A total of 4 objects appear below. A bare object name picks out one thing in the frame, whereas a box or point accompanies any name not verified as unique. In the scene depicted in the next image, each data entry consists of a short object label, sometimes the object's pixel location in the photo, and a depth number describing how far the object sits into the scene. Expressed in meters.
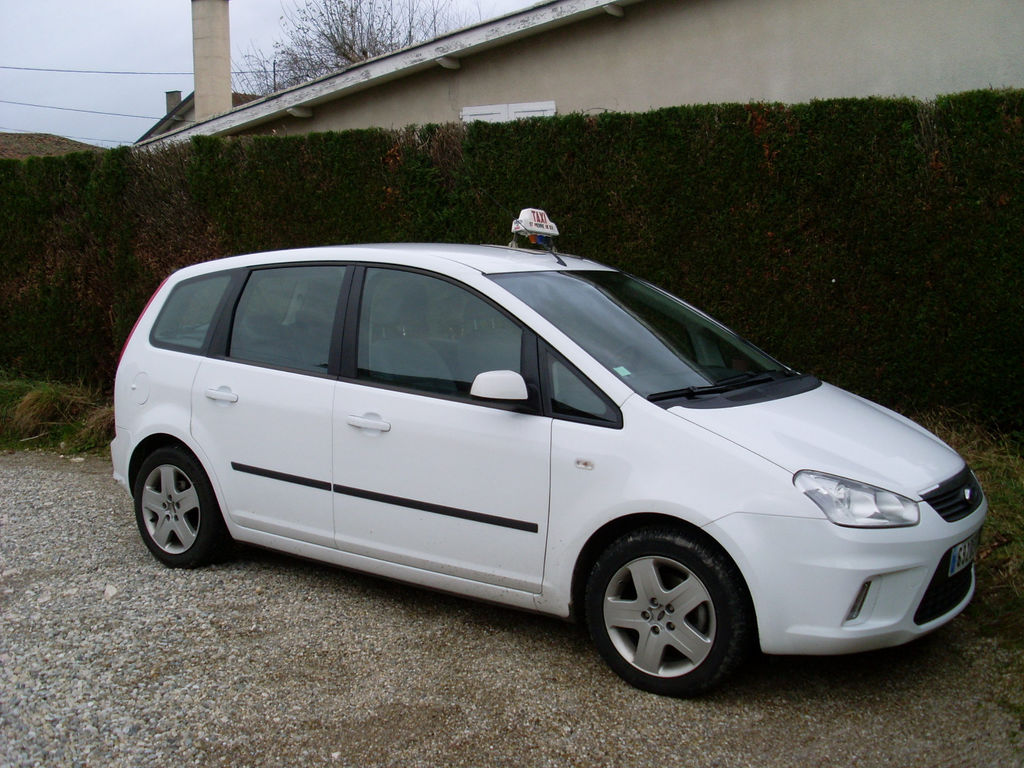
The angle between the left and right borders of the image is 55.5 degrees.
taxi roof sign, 5.23
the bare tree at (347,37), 30.62
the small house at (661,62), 8.66
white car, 3.44
